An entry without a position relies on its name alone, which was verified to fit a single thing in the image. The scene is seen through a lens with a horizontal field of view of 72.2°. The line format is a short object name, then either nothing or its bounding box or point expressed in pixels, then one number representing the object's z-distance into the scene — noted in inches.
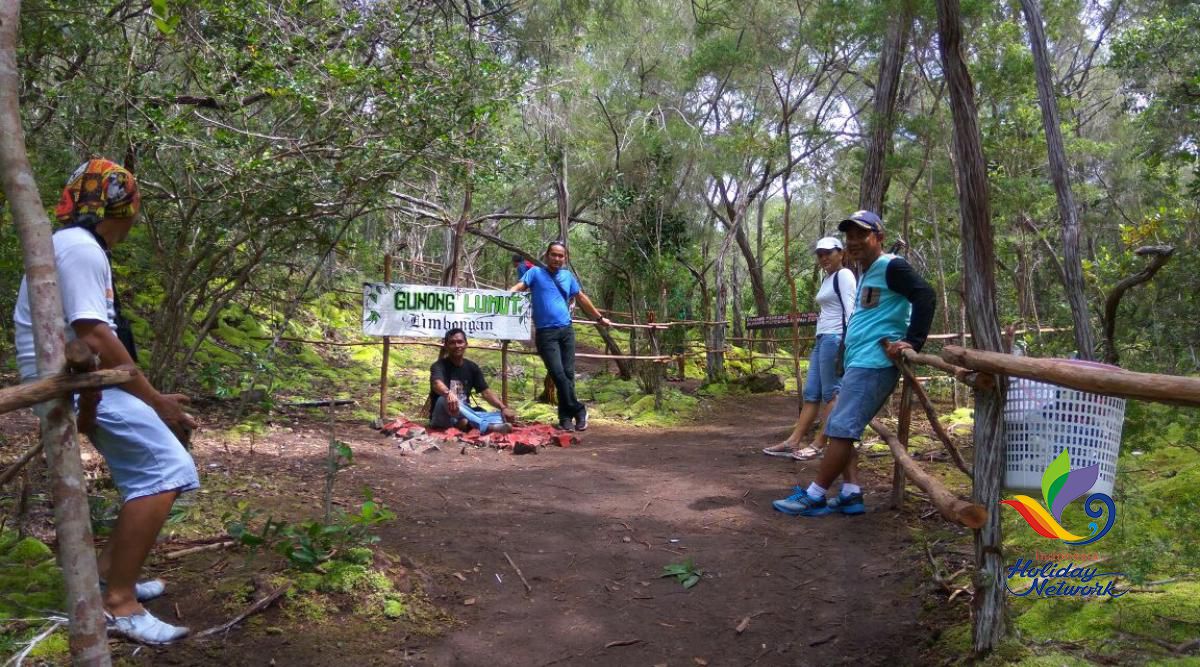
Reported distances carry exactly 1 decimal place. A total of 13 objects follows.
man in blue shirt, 342.3
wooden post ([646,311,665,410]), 438.7
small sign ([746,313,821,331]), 434.0
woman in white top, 238.7
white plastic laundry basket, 106.8
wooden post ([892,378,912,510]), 182.2
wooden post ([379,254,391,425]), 336.5
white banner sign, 348.2
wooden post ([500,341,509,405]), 382.0
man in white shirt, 109.2
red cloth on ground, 301.5
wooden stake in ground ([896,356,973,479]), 126.3
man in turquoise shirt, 171.8
